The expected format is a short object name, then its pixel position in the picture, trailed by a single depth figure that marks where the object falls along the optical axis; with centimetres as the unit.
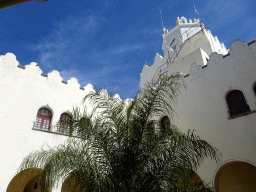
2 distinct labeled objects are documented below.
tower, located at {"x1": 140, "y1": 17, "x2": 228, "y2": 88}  1571
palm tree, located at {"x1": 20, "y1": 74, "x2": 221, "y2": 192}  505
